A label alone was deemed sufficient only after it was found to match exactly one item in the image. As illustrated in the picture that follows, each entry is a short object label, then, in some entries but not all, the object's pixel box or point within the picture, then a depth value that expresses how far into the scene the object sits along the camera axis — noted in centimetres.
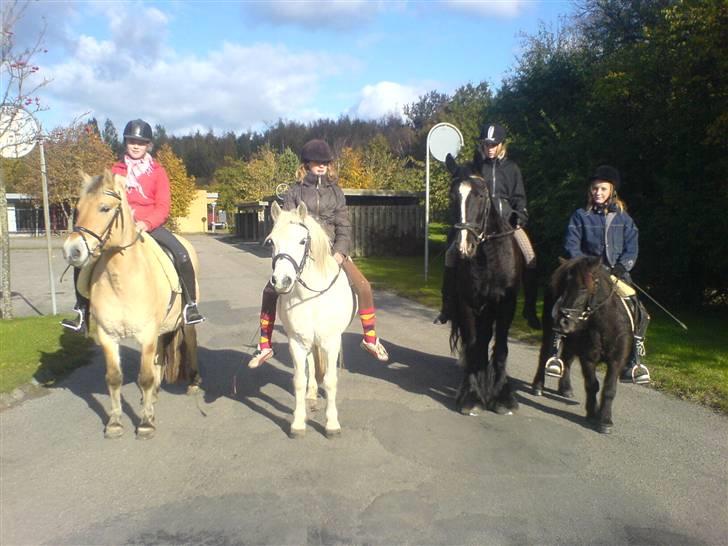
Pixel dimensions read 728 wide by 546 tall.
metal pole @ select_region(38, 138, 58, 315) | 1017
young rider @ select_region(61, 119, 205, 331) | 571
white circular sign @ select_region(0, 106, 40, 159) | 913
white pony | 453
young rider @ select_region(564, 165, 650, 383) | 551
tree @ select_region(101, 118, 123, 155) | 8488
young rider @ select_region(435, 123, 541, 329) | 593
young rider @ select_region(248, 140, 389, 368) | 555
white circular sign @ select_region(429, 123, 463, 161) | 1421
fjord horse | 462
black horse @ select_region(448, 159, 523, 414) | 523
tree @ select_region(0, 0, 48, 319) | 905
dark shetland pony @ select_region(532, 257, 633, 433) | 504
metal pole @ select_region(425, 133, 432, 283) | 1459
